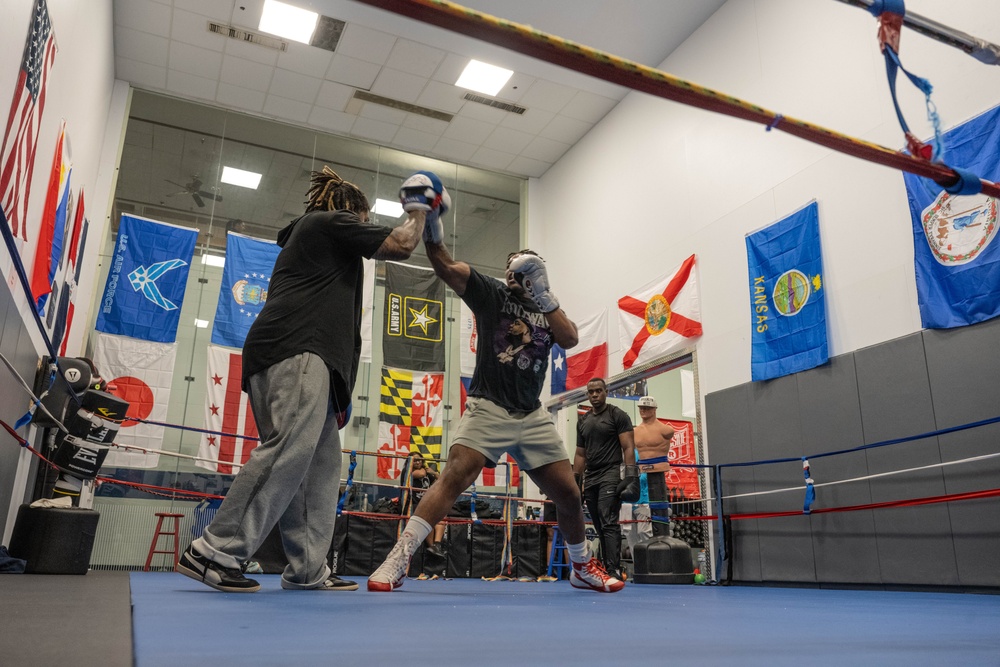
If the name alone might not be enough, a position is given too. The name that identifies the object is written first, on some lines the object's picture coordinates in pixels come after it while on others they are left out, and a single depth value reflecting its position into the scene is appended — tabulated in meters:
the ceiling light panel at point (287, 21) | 6.51
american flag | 3.21
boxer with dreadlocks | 1.83
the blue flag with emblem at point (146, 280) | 6.78
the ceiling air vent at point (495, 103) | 7.71
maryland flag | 7.43
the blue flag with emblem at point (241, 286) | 7.18
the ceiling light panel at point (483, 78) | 7.24
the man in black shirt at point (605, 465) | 4.60
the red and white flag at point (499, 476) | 7.72
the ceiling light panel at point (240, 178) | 8.05
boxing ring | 0.88
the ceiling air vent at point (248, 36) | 6.79
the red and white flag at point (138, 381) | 6.45
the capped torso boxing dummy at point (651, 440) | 5.85
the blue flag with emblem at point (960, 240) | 3.77
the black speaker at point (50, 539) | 3.00
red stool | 6.16
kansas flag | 4.84
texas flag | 7.43
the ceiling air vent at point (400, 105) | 7.81
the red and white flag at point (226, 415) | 6.73
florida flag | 6.16
